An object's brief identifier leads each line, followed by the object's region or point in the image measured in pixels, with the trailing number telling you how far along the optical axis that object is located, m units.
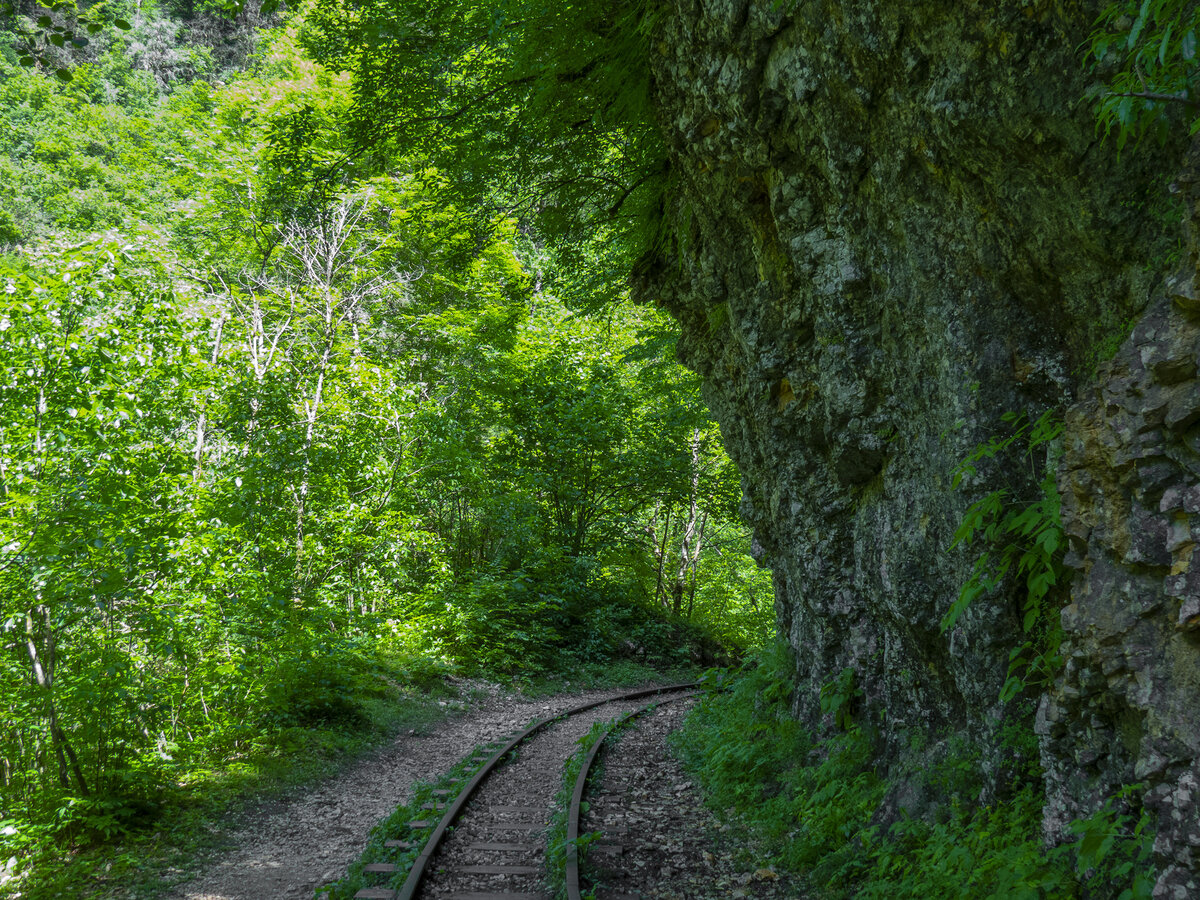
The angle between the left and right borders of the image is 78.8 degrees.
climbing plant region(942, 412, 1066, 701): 4.07
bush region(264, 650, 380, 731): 9.95
